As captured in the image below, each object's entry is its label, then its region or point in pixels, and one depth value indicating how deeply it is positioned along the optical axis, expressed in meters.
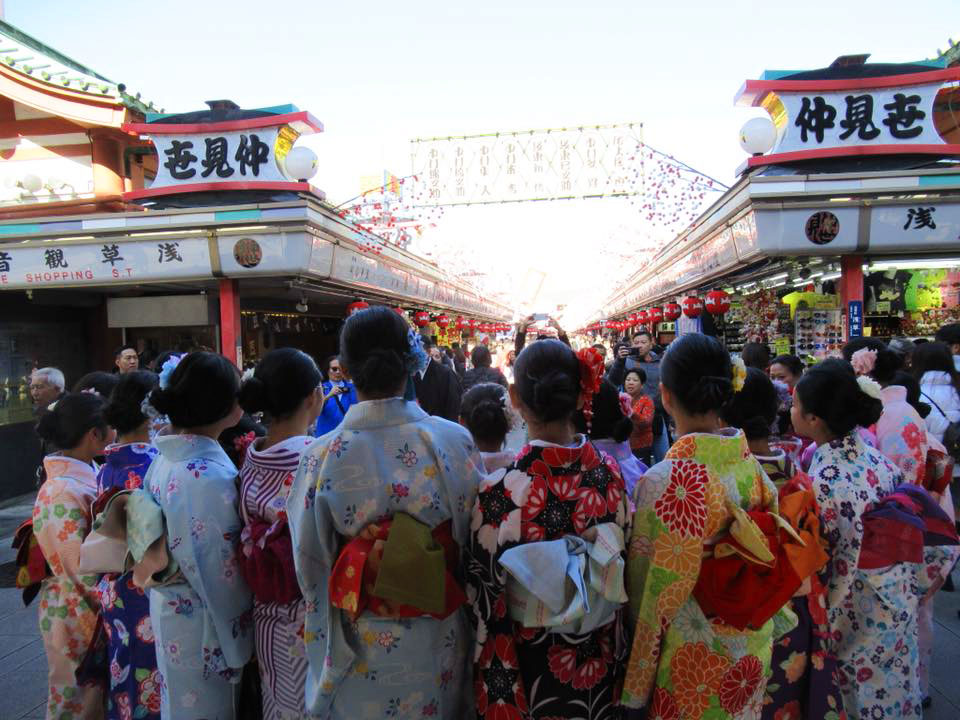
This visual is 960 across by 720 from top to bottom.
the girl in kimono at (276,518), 1.96
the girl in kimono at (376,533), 1.76
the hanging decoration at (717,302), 8.82
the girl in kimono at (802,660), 2.20
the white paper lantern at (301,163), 7.64
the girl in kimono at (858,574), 2.32
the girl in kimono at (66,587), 2.55
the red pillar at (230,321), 7.46
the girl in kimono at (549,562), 1.67
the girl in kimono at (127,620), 2.29
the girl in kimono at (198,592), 2.04
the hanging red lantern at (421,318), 13.71
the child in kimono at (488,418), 2.84
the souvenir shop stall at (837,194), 6.41
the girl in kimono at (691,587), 1.76
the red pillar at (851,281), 7.05
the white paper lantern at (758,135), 7.24
